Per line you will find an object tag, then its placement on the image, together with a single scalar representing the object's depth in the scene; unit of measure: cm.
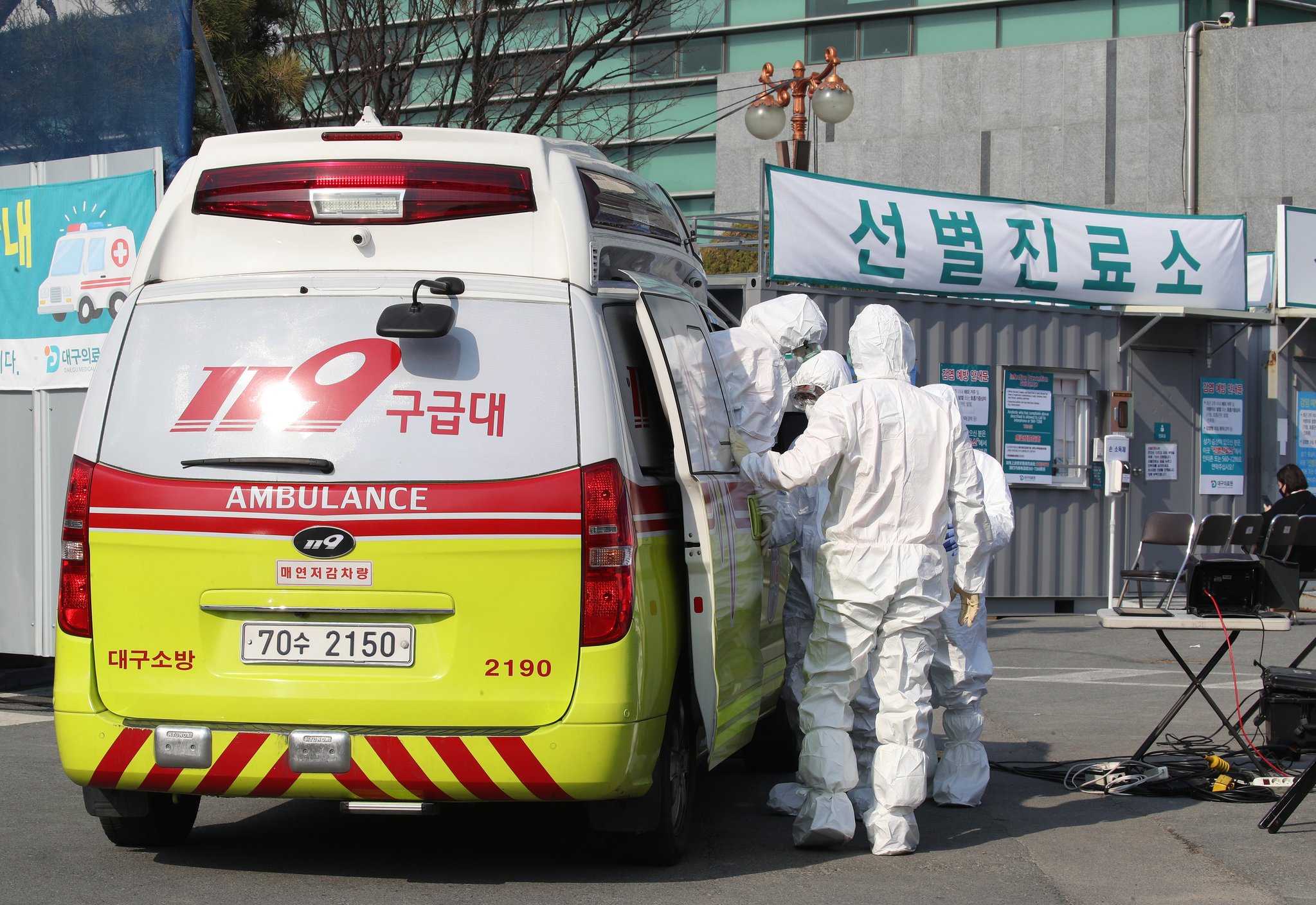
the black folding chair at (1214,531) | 1423
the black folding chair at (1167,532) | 1586
